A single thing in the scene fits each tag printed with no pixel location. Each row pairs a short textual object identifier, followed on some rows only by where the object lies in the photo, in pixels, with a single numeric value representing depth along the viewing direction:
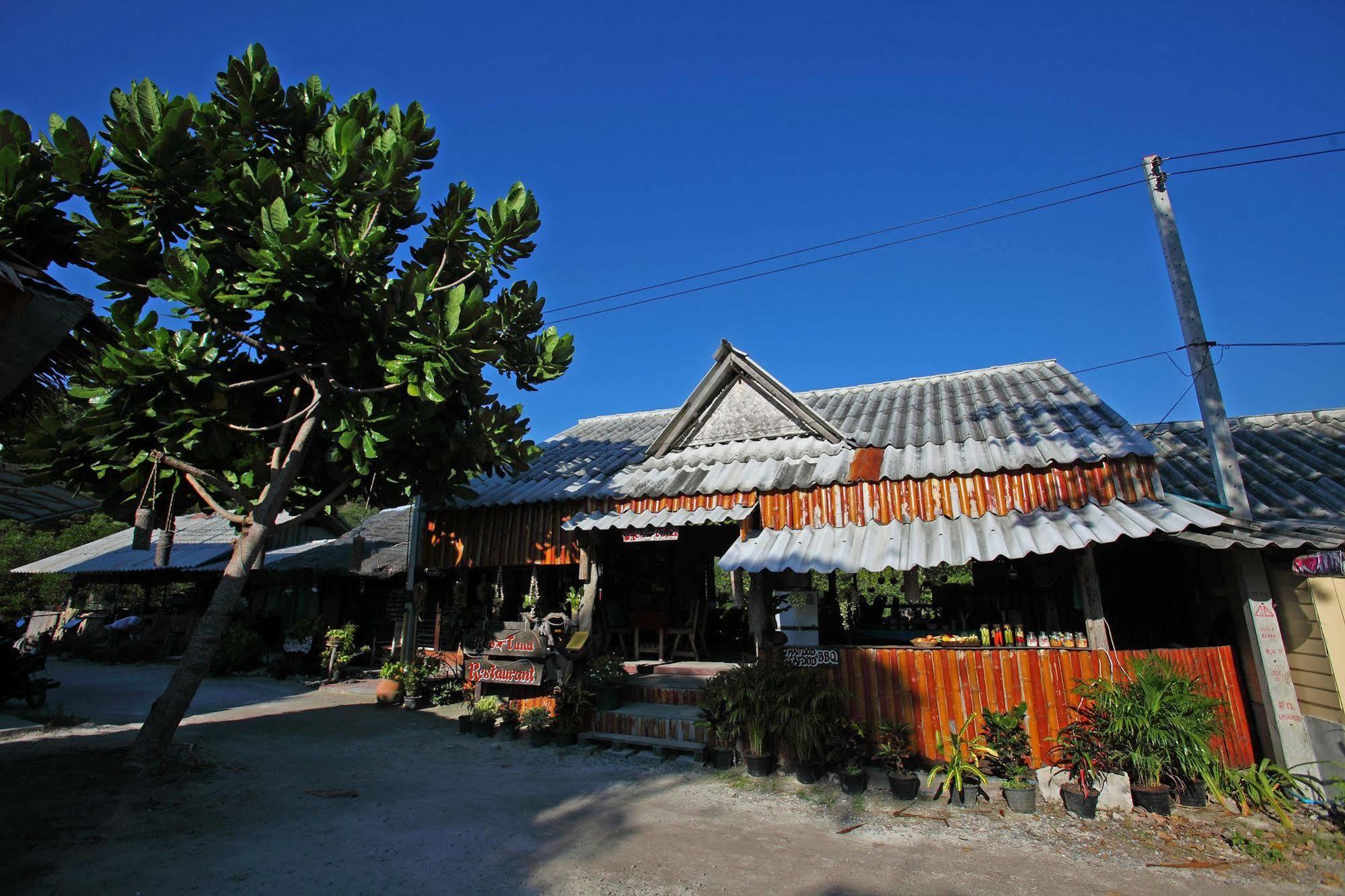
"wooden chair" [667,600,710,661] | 12.46
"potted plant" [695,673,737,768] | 8.33
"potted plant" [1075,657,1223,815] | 6.47
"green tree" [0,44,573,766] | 6.94
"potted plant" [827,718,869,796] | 7.66
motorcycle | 10.83
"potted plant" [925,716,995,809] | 6.97
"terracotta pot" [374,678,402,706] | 12.45
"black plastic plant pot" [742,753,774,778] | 7.93
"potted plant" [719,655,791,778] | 7.96
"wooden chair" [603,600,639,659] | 13.10
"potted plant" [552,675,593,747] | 9.73
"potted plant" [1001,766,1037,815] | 6.66
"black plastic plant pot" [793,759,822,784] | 7.66
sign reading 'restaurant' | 10.34
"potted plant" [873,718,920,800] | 7.04
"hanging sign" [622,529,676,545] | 10.54
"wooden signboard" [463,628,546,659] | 10.35
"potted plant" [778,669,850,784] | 7.64
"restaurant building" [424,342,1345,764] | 7.83
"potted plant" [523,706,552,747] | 9.75
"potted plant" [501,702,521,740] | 10.20
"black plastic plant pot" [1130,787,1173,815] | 6.35
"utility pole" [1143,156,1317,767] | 7.01
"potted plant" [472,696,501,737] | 10.31
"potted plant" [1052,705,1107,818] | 6.45
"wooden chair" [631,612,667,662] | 12.67
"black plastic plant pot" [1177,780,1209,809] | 6.54
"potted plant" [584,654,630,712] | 10.04
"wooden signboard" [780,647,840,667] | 8.38
